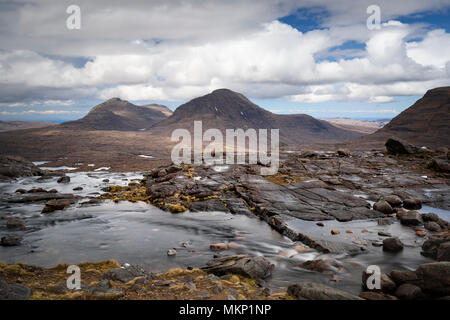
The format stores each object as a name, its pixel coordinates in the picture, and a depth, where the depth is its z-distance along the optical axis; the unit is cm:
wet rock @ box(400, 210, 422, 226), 1873
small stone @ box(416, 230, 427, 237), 1700
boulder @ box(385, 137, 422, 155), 4466
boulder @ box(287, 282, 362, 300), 898
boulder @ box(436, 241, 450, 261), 1256
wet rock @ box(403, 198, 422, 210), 2278
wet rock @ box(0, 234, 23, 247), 1670
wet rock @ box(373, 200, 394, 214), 2138
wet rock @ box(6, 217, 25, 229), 2044
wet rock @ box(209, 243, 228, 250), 1628
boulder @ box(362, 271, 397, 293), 1029
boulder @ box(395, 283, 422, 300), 968
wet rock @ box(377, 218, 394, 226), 1930
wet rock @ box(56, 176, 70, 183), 4498
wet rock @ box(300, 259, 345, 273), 1280
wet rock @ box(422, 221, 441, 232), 1753
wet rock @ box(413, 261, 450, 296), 952
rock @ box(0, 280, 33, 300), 842
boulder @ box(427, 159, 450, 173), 3262
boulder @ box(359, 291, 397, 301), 972
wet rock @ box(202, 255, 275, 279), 1189
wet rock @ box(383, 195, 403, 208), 2339
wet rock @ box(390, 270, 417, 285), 1030
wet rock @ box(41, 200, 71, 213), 2506
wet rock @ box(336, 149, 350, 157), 4606
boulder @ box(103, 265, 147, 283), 1124
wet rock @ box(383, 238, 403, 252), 1516
